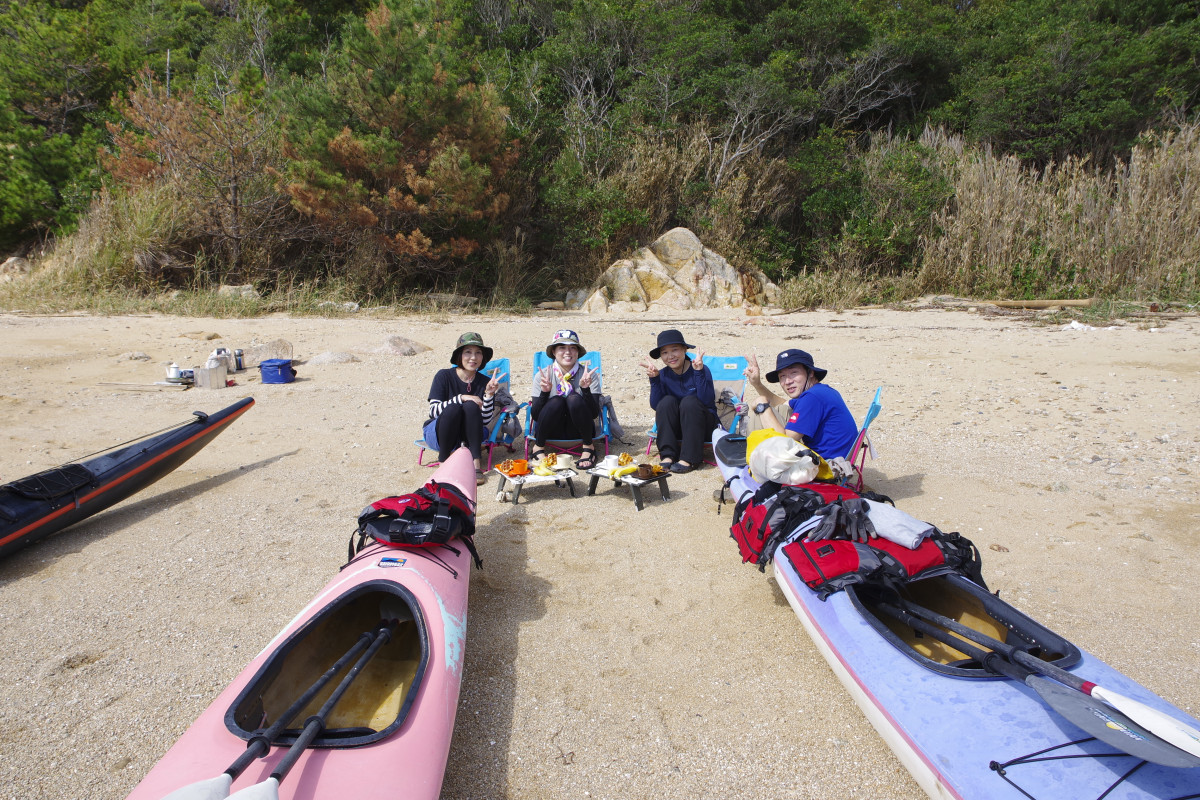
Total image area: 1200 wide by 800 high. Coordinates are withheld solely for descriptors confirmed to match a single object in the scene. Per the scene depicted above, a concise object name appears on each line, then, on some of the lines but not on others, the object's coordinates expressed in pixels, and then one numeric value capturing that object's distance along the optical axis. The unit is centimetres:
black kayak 375
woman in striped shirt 517
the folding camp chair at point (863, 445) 415
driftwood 1113
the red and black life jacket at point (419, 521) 310
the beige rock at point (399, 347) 928
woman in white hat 525
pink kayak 190
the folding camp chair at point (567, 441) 539
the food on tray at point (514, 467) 471
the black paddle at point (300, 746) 172
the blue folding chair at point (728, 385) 564
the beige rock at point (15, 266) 1388
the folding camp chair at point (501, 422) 538
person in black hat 526
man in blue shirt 410
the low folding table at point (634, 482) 451
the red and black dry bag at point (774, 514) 320
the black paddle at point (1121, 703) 175
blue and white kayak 182
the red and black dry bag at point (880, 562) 276
